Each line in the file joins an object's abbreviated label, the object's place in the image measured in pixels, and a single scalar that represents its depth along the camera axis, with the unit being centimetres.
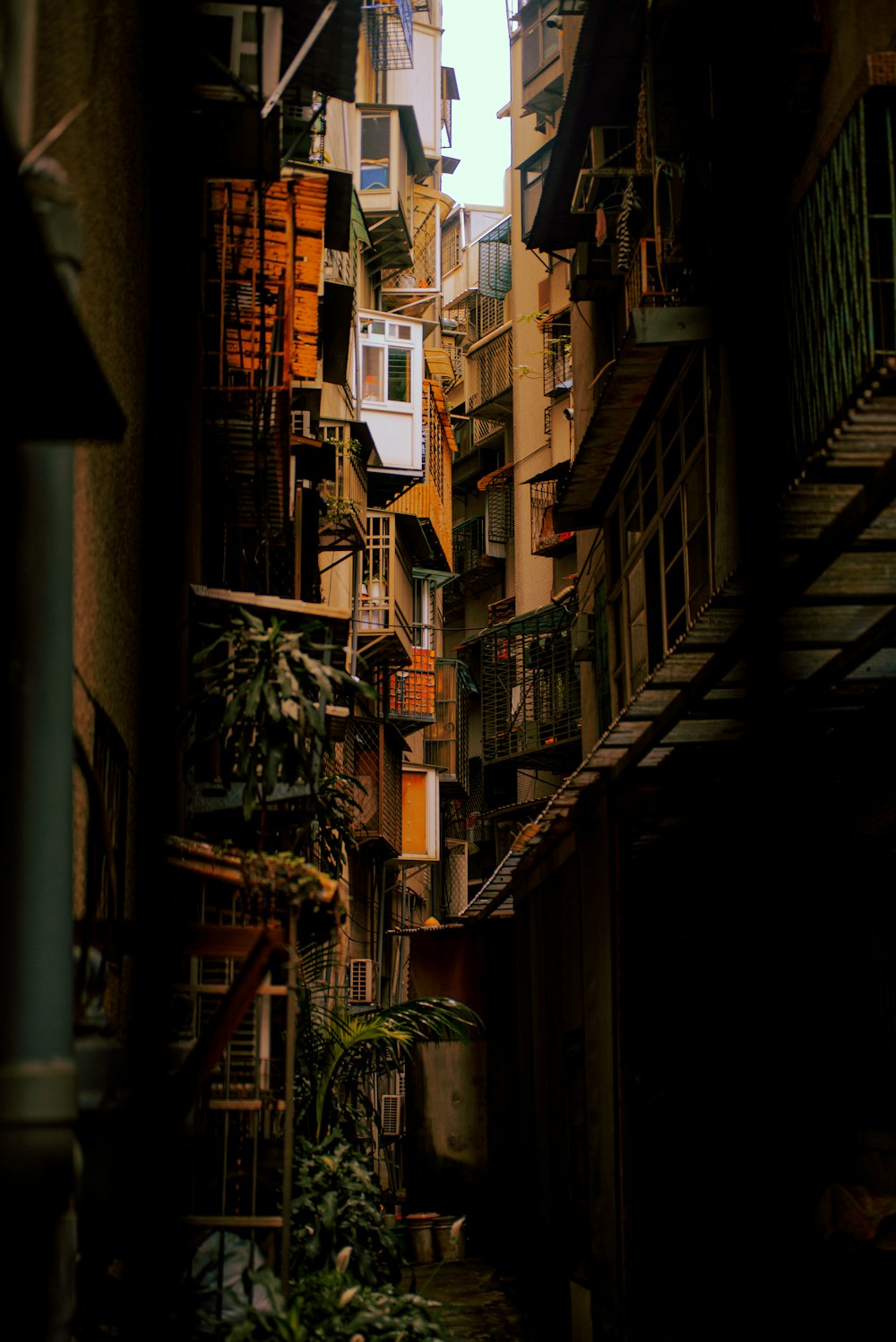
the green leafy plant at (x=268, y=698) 839
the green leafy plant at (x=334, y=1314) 658
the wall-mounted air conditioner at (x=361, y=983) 2467
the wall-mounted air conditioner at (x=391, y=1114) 2580
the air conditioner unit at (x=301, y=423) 1686
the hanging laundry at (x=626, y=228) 1453
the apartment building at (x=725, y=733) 827
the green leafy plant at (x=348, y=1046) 1255
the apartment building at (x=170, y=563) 411
